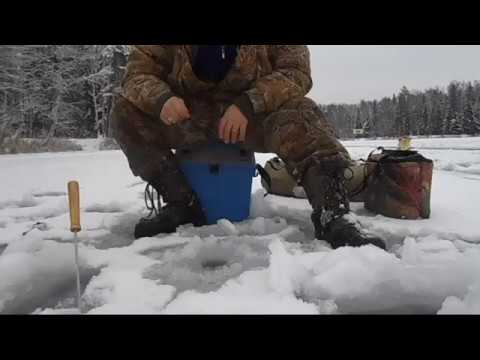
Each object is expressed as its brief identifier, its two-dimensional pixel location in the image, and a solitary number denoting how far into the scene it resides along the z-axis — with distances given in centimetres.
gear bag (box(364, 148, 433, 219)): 197
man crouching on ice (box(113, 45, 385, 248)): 161
